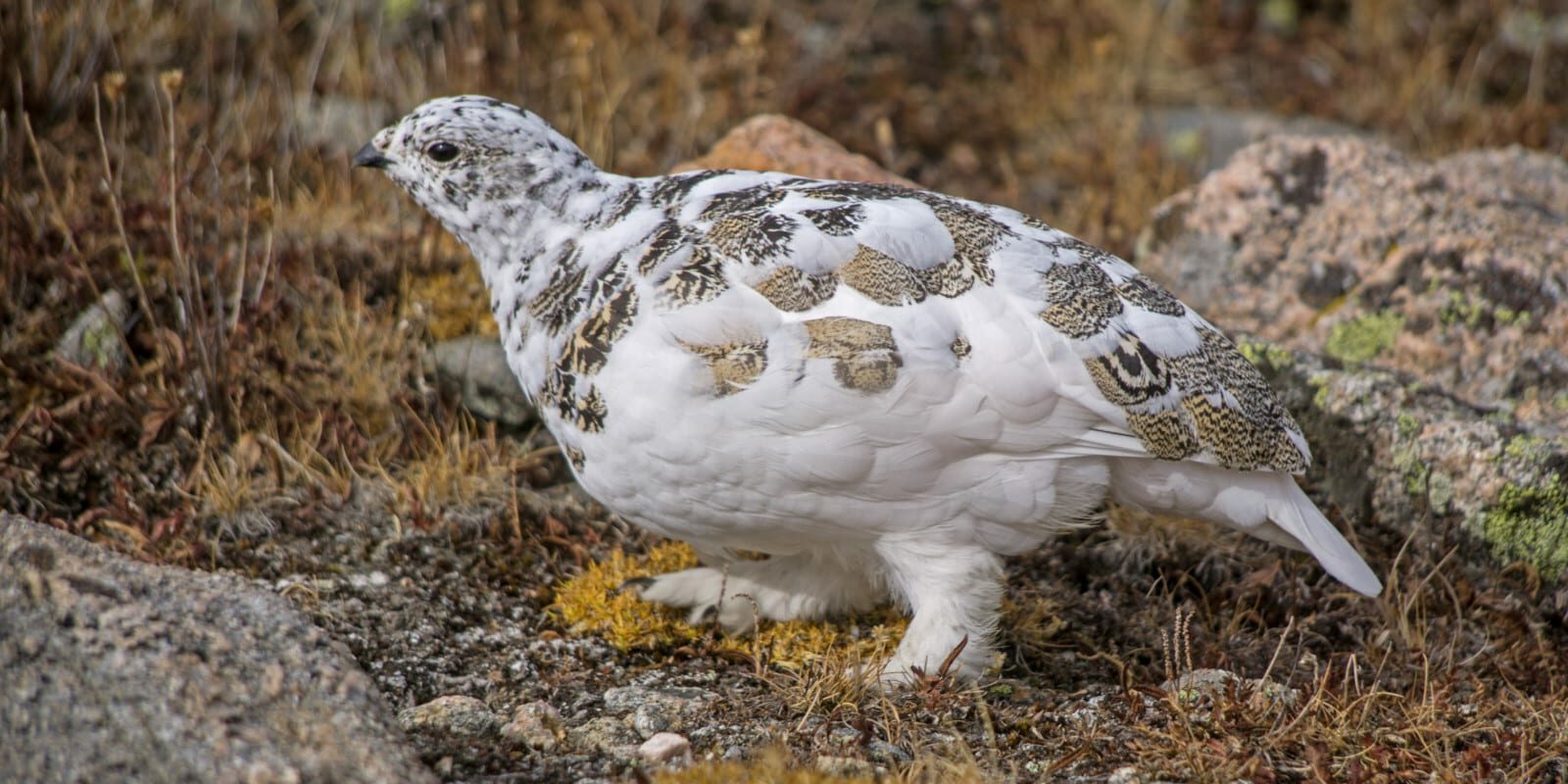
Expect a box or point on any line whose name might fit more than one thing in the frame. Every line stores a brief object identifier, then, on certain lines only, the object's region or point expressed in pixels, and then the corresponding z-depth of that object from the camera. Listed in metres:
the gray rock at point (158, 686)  4.60
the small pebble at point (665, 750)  5.70
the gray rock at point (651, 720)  6.08
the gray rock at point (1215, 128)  12.42
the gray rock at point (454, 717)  6.01
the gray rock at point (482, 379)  8.52
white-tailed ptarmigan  5.75
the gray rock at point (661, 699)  6.33
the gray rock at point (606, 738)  5.91
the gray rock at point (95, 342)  8.50
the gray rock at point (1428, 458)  7.39
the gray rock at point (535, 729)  5.96
